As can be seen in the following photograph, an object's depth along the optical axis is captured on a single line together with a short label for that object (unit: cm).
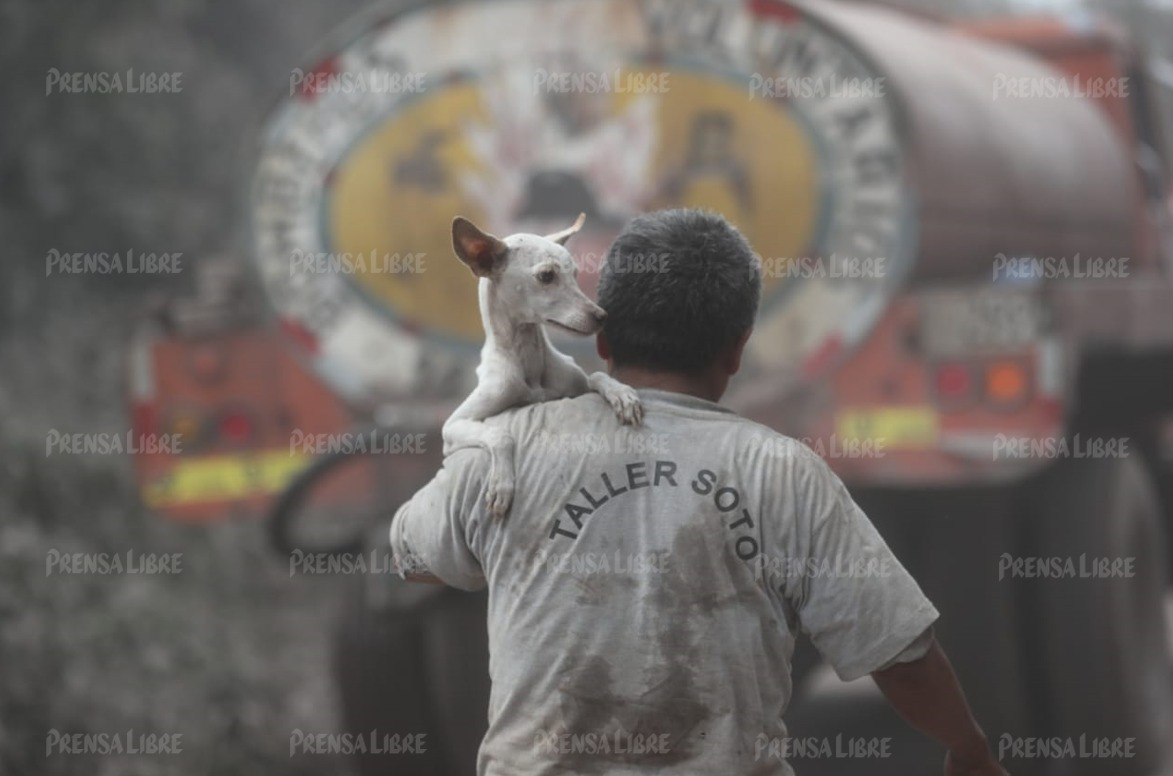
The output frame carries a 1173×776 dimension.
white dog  529
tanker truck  1123
